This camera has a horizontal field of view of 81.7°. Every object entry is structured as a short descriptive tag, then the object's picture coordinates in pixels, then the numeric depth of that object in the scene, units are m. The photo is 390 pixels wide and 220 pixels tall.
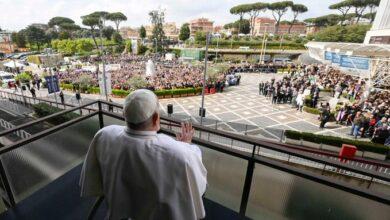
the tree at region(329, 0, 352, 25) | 74.19
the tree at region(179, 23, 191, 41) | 90.44
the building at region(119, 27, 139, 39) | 155.88
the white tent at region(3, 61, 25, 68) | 37.62
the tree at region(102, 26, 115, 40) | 97.44
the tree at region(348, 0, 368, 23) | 69.44
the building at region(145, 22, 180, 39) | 140.52
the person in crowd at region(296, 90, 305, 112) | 17.52
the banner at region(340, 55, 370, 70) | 16.59
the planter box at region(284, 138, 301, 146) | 11.32
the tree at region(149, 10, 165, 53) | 68.50
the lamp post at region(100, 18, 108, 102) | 15.04
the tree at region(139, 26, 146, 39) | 91.99
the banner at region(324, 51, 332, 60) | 20.33
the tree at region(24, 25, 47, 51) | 85.56
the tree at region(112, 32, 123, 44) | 86.25
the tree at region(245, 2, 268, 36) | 90.44
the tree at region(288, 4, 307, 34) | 90.31
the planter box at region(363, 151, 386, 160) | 9.71
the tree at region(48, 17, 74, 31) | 114.00
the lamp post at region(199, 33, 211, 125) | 12.31
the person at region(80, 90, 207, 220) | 1.43
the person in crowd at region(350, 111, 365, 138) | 12.20
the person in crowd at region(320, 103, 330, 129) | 13.77
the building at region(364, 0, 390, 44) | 34.00
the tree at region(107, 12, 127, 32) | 111.38
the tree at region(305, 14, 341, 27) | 83.25
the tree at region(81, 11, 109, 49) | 102.56
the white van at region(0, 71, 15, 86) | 30.44
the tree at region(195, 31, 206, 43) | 74.88
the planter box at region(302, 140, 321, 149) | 11.03
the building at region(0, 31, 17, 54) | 84.62
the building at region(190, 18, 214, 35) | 137.12
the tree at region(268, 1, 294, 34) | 87.70
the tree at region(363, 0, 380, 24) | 66.56
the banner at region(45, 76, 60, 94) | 16.31
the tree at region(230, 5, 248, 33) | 94.81
